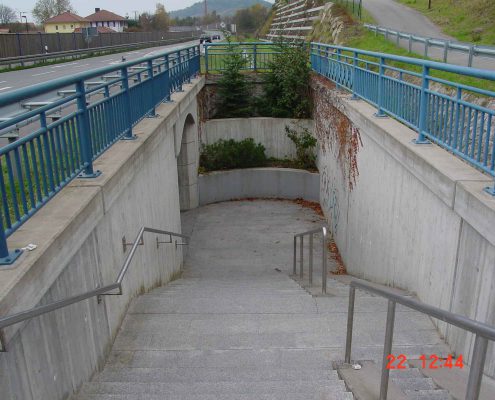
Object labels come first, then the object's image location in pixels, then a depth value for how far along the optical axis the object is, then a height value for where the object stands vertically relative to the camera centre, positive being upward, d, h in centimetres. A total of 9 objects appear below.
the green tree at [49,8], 8544 +613
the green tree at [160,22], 9612 +350
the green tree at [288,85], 1639 -157
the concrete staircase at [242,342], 364 -281
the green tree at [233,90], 1730 -176
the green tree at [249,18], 7625 +309
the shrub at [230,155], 1669 -381
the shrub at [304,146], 1612 -346
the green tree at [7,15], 8094 +459
